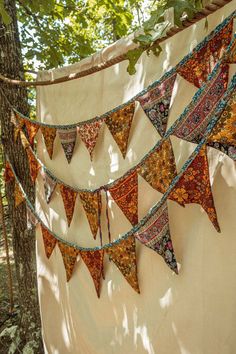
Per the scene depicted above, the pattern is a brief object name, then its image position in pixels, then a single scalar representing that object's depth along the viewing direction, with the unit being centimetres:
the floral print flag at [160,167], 116
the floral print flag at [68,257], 169
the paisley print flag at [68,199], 164
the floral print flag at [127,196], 130
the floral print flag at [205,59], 100
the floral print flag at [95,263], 151
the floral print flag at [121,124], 133
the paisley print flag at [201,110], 99
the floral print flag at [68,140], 161
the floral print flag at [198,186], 104
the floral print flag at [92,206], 149
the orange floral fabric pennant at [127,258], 134
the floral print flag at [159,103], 118
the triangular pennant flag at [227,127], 92
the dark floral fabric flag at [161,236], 121
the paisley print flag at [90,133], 147
